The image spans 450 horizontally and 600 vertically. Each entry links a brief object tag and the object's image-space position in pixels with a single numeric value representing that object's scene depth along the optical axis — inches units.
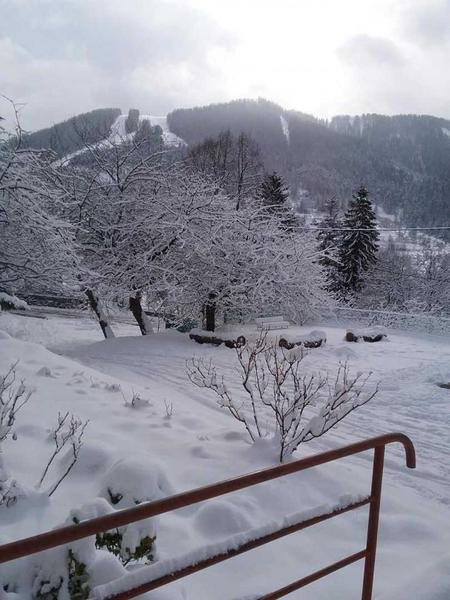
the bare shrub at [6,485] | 126.7
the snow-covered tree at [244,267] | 621.0
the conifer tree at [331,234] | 1218.0
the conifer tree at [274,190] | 1181.7
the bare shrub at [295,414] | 191.5
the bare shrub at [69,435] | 142.6
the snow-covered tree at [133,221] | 615.2
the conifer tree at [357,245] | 1156.5
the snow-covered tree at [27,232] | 416.2
